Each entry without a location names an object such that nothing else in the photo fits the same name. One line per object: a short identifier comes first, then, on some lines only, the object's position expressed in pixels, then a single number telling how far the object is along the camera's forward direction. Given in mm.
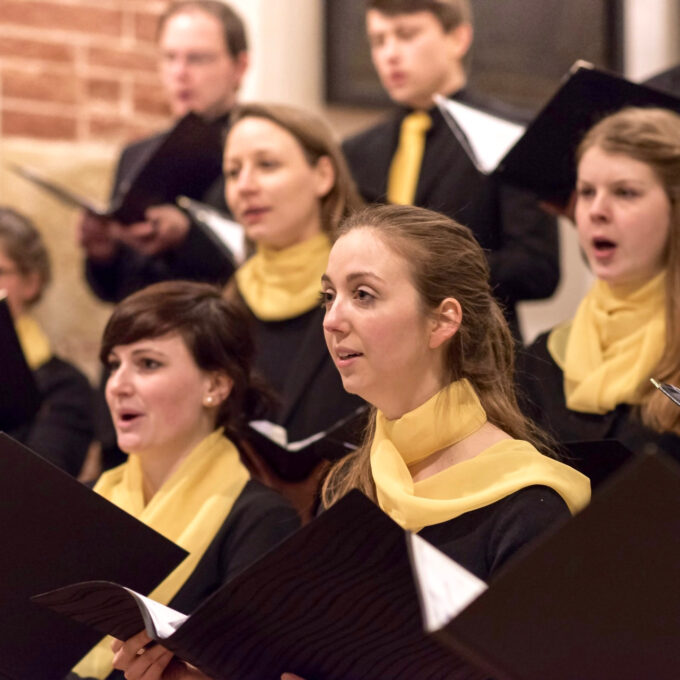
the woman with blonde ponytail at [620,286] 4352
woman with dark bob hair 4270
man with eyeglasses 6465
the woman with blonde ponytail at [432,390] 3281
